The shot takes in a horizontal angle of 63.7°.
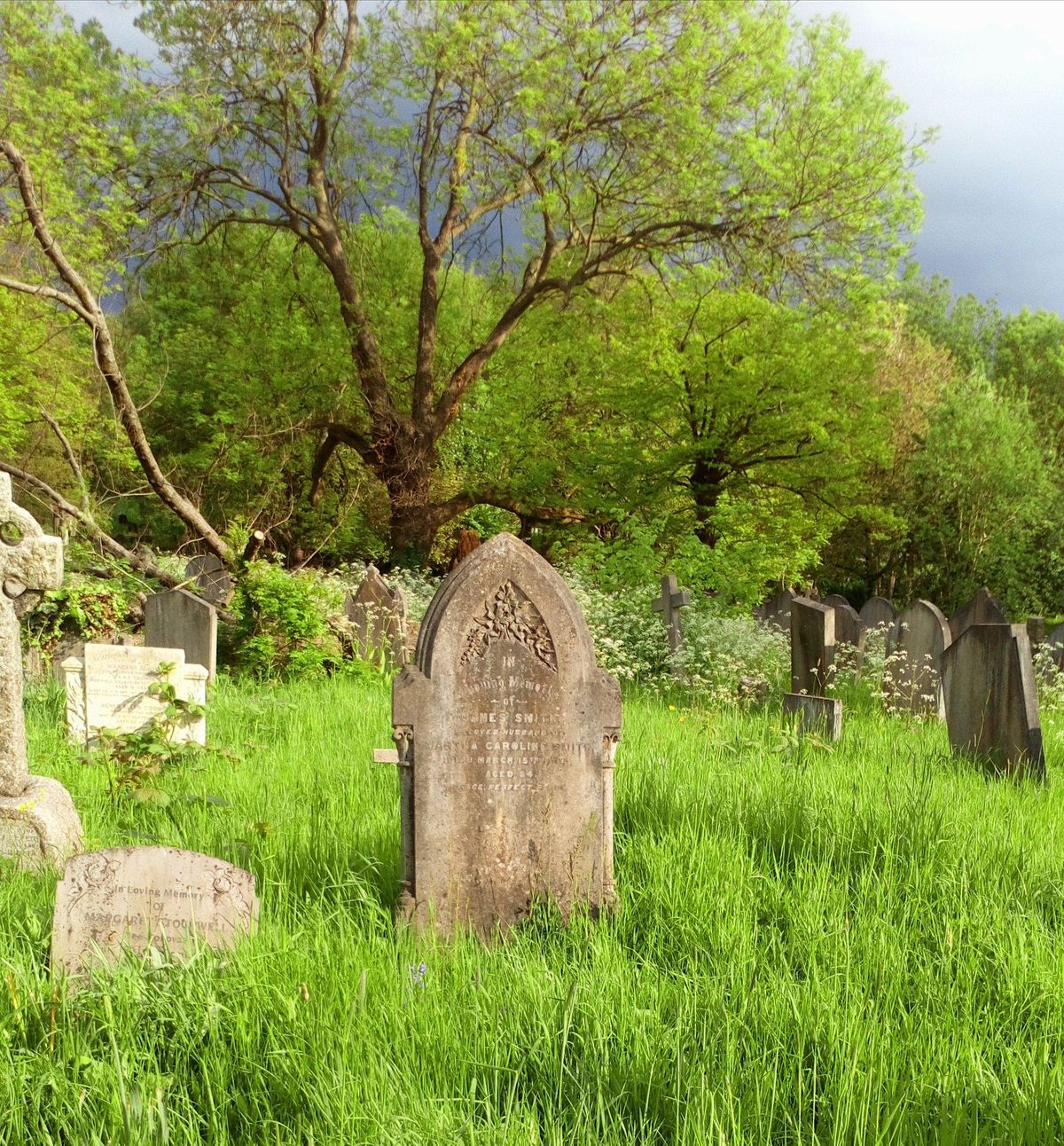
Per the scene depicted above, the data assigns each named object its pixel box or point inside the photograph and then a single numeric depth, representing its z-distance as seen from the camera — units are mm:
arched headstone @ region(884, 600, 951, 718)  7609
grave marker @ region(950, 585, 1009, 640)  8891
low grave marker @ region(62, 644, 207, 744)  6367
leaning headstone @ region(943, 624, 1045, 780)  5070
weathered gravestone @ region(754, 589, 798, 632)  12234
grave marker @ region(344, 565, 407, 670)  10242
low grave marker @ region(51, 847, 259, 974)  2922
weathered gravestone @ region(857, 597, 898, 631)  10797
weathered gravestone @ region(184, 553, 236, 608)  11258
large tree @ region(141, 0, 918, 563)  15164
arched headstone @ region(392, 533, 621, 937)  3457
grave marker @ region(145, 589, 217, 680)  8648
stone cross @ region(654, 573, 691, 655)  9859
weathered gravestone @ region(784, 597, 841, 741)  7773
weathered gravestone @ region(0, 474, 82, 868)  4031
